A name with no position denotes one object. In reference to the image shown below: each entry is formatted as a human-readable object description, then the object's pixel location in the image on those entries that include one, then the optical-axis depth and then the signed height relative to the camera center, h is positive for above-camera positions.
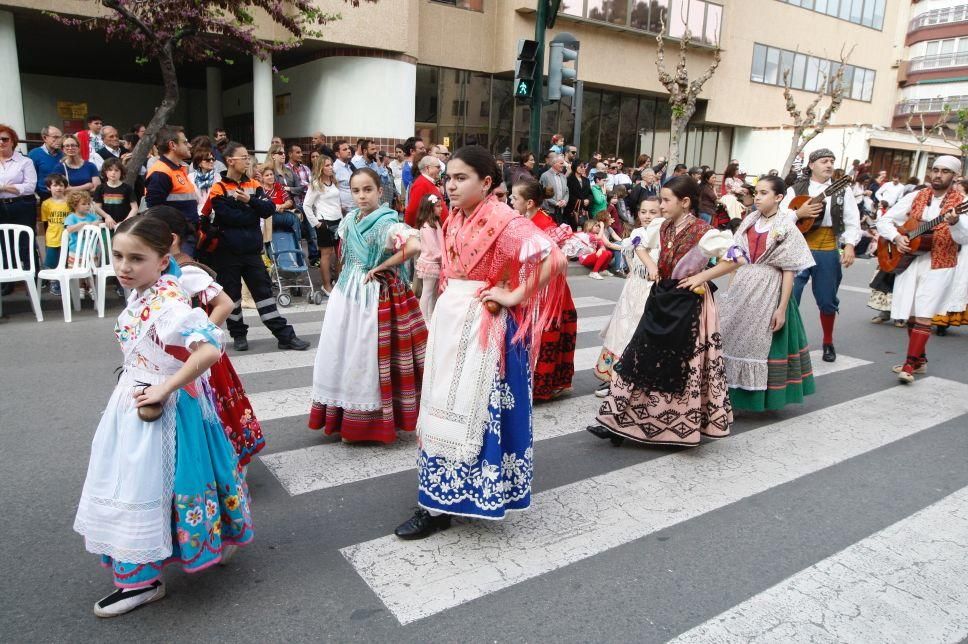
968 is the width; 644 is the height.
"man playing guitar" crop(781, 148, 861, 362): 6.41 -0.43
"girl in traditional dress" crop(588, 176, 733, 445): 4.46 -1.09
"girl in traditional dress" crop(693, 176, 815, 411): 5.12 -0.92
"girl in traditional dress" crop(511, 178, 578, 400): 5.41 -1.36
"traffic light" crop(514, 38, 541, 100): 10.11 +1.46
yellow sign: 18.69 +1.16
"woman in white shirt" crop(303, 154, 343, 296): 9.30 -0.56
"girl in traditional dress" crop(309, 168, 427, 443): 4.46 -1.06
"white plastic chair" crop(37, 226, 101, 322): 7.58 -1.20
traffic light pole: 10.20 +1.38
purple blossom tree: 9.02 +1.76
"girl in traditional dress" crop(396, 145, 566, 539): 3.22 -0.81
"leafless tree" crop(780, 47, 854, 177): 23.88 +2.17
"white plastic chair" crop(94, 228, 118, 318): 7.81 -1.25
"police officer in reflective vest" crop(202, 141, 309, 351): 6.29 -0.71
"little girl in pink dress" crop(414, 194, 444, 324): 4.84 -0.58
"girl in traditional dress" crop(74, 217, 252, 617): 2.65 -1.08
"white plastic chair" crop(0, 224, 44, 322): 7.40 -1.23
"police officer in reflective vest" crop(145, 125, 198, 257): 6.96 -0.21
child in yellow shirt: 8.09 -0.70
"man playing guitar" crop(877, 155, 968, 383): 6.37 -0.62
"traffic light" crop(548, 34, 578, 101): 10.59 +1.60
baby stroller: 8.91 -1.23
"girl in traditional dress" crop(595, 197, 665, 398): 5.16 -0.95
